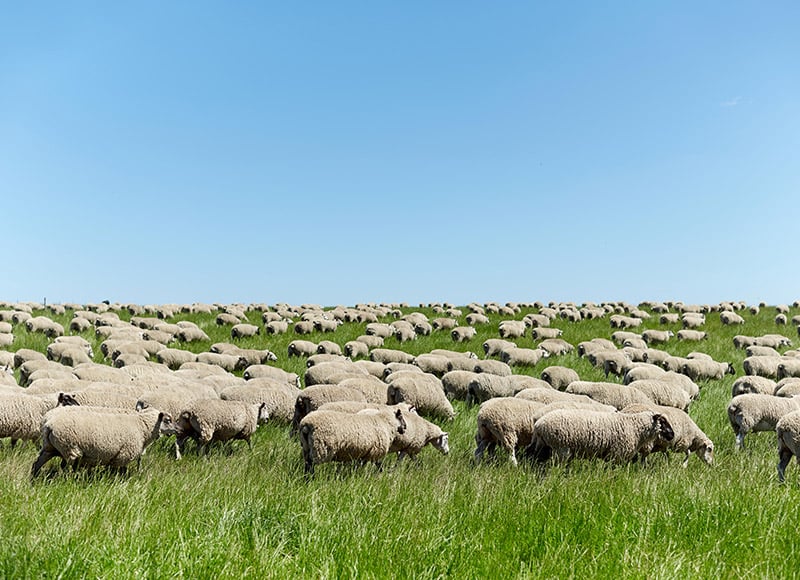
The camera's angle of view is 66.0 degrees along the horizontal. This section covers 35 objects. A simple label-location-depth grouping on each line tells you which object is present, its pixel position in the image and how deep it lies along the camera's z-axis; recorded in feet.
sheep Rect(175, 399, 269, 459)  29.94
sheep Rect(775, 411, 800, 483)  26.53
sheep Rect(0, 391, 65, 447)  28.81
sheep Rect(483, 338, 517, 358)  70.23
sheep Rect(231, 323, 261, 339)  84.64
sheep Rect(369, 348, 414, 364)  61.67
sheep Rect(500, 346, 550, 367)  64.34
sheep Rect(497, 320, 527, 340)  88.12
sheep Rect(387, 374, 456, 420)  39.06
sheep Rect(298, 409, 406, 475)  25.46
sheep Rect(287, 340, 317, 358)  68.69
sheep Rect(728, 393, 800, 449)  34.99
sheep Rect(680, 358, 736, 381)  60.80
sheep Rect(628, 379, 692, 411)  40.63
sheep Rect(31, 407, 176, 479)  23.32
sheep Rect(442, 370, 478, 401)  47.37
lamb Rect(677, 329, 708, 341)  88.43
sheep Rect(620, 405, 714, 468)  30.05
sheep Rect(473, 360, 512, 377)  52.13
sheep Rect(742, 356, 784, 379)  60.80
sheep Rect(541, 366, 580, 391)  50.83
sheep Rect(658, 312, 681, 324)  108.17
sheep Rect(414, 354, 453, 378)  56.70
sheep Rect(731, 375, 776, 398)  44.34
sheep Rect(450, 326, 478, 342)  84.38
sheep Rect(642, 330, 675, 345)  86.22
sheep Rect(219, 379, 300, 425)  37.24
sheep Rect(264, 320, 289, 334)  87.25
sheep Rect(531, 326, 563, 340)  85.66
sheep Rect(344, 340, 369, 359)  68.54
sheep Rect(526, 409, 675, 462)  27.68
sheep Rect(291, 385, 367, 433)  34.24
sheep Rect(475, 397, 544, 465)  29.78
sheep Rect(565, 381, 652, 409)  38.37
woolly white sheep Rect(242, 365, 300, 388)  47.65
